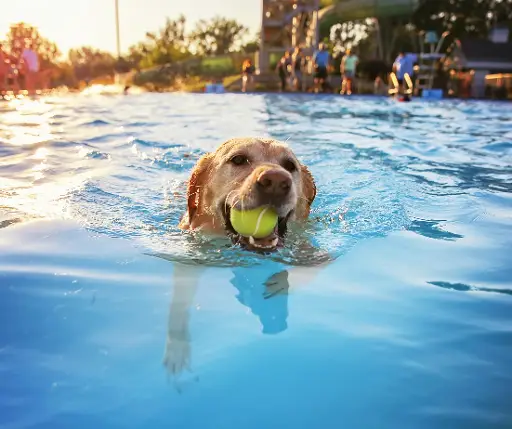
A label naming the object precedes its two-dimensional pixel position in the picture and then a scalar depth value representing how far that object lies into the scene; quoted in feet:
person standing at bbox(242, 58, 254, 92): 86.68
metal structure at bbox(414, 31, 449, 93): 79.66
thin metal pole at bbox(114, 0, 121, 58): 146.30
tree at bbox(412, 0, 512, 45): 131.23
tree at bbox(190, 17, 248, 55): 222.48
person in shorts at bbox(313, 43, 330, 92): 72.18
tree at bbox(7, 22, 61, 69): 79.18
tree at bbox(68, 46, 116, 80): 205.41
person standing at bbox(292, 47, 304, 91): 76.31
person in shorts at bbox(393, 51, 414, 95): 63.72
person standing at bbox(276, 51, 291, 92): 80.94
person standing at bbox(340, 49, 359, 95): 73.10
